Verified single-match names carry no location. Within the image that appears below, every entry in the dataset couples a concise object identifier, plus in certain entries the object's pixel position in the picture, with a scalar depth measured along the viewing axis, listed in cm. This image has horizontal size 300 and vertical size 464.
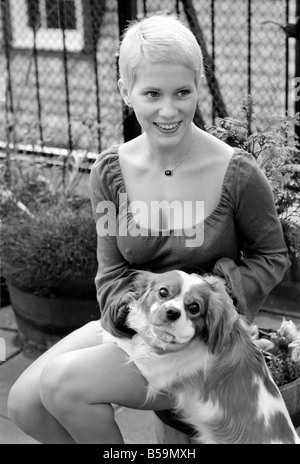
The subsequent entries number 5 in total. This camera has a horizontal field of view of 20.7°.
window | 584
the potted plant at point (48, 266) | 338
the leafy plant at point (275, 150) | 254
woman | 215
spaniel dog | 202
